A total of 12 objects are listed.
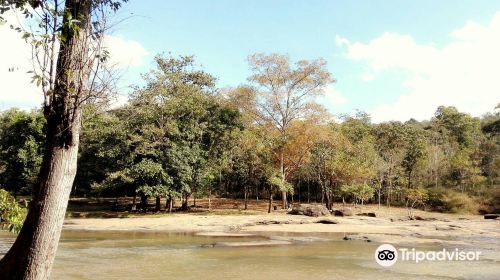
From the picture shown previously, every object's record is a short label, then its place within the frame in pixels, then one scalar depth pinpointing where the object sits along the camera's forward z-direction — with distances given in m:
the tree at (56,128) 4.88
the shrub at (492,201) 47.94
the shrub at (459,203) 47.84
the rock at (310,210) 37.28
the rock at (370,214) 39.72
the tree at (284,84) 41.25
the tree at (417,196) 45.11
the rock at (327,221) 33.22
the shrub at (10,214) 5.50
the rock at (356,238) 23.98
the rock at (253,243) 21.33
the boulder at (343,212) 38.81
